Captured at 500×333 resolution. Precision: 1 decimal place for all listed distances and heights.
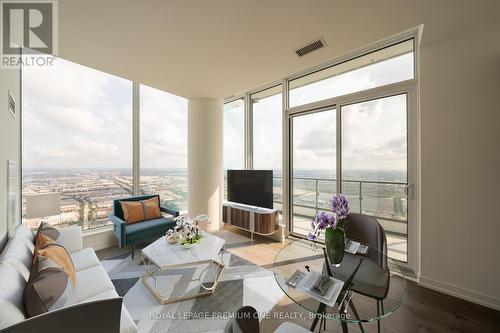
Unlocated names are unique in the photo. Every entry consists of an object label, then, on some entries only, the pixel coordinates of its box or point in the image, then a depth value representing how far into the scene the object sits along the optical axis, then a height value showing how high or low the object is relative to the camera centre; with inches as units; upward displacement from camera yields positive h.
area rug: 67.1 -53.9
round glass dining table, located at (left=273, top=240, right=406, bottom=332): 47.5 -34.6
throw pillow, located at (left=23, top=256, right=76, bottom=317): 42.1 -28.4
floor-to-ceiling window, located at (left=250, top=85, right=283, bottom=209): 150.2 +27.5
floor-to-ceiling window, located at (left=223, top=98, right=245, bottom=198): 178.7 +27.7
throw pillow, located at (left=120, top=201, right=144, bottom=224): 122.0 -28.5
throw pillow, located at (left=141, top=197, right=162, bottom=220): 129.7 -28.7
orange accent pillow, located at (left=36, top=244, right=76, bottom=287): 57.6 -28.1
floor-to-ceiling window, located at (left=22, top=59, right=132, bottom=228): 109.8 +17.3
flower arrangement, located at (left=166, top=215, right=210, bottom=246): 90.8 -32.4
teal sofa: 109.1 -36.2
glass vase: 52.5 -21.1
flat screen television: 135.3 -15.1
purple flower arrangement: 51.6 -13.5
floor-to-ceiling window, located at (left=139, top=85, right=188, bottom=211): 150.6 +16.7
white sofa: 36.4 -28.6
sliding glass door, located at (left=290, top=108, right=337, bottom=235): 124.2 +1.8
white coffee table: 77.9 -52.0
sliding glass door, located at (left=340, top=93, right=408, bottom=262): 98.3 +2.4
